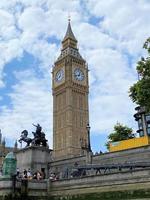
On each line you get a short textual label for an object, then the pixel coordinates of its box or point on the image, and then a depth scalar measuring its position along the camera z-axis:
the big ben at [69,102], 131.12
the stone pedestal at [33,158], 41.12
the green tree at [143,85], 32.94
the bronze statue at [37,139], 42.12
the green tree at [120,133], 72.06
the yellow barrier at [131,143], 48.94
